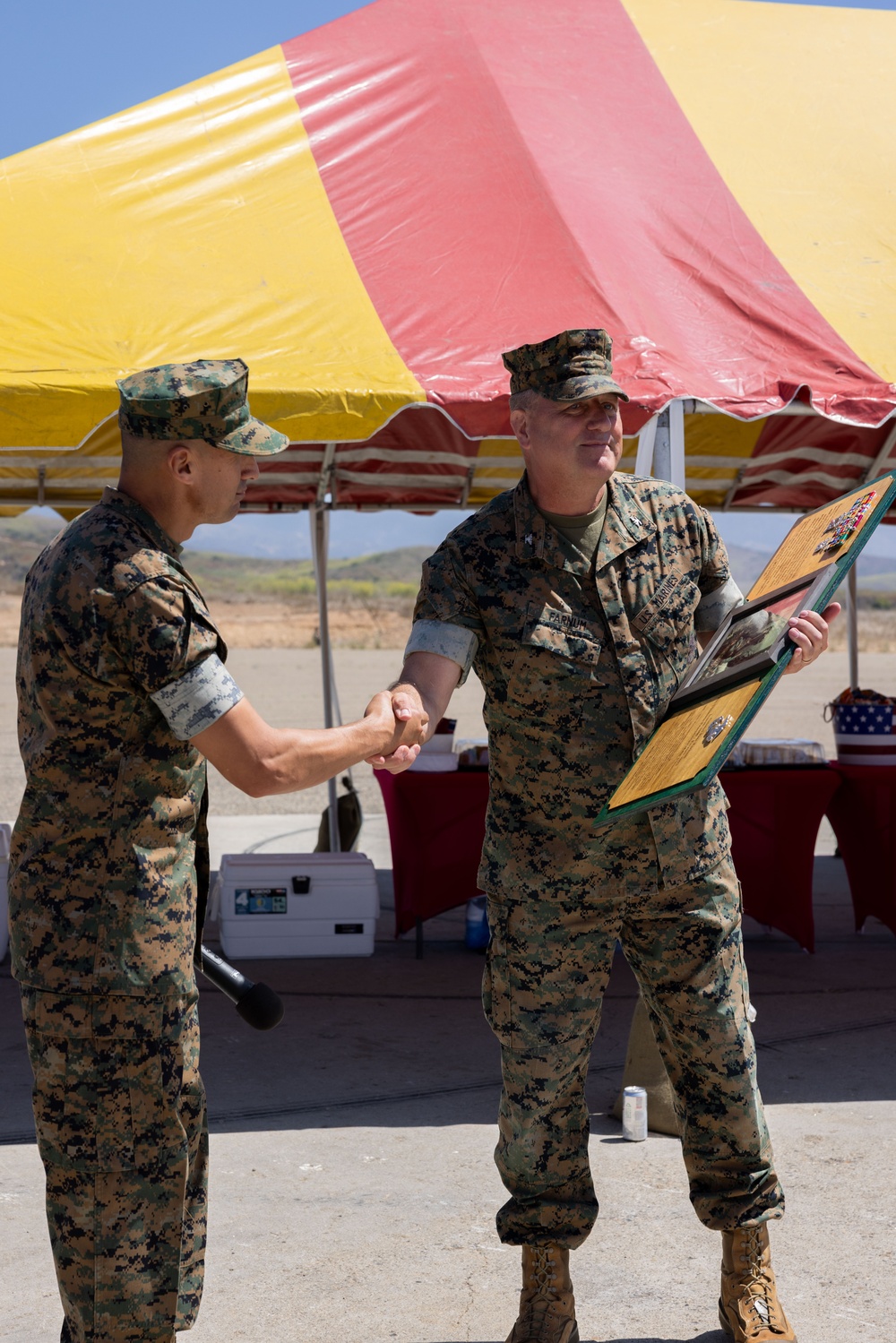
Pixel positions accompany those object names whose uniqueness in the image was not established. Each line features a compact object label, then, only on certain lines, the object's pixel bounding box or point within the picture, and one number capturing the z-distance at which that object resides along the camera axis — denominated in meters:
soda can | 4.06
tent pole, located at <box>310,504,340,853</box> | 7.79
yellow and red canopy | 4.39
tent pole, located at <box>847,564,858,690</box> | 8.48
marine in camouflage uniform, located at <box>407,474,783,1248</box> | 2.77
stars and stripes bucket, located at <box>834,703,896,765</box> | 6.20
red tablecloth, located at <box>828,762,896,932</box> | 6.11
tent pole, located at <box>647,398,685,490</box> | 4.43
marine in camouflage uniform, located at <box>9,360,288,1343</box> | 2.13
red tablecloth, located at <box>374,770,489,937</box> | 5.85
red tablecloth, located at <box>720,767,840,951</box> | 5.93
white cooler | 6.09
